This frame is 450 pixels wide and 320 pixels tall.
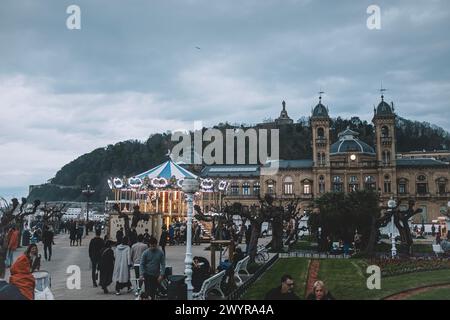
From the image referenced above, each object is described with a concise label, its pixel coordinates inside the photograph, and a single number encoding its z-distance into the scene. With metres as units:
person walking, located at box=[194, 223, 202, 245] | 28.04
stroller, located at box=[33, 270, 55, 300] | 8.81
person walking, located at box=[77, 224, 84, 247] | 26.03
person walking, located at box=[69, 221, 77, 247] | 25.20
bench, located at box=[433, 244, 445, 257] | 19.95
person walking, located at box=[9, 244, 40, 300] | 7.95
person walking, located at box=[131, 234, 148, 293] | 11.60
